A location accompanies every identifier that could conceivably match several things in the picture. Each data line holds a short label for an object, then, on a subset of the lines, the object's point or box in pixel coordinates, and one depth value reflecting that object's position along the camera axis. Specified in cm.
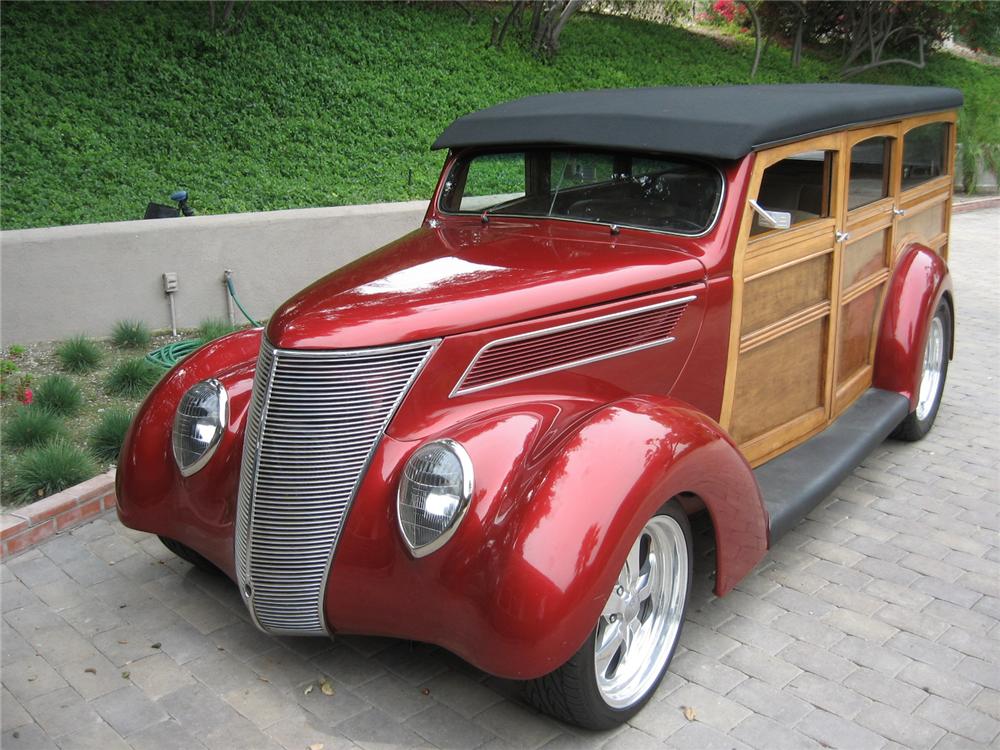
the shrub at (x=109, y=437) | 454
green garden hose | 560
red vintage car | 256
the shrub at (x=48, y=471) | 414
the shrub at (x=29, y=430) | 459
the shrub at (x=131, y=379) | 534
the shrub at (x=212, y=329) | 621
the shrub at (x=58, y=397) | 502
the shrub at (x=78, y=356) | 563
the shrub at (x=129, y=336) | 608
